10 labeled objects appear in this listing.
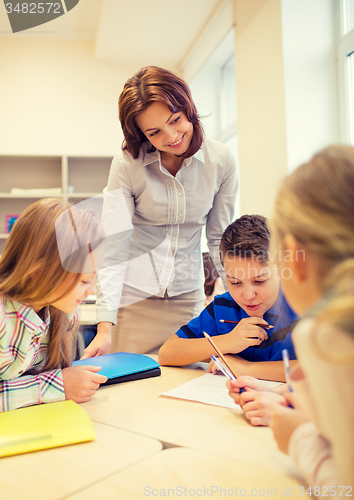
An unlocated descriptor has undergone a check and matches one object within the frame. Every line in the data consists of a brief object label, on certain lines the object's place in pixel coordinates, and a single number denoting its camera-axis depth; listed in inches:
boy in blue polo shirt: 41.6
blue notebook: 38.9
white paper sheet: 32.5
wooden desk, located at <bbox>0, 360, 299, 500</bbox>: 20.1
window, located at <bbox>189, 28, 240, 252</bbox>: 146.4
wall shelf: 143.8
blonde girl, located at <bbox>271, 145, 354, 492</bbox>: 12.9
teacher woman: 49.4
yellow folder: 24.7
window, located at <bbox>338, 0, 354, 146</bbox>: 88.0
